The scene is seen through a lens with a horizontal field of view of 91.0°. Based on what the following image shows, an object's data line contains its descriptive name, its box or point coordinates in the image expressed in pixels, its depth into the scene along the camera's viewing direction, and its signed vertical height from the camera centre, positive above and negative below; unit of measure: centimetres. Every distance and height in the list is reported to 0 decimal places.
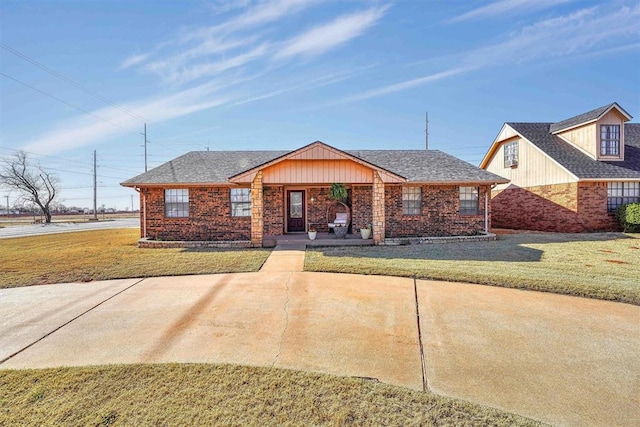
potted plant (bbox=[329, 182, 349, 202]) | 1301 +78
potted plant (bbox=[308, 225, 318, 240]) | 1222 -94
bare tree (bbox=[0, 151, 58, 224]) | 3853 +359
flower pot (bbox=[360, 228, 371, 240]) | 1257 -93
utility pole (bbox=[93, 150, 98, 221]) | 3954 +364
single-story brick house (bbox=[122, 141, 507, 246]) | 1305 +26
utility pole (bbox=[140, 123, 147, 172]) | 3678 +778
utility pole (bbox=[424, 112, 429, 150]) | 3294 +785
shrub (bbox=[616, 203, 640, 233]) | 1398 -46
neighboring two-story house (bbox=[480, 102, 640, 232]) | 1472 +179
